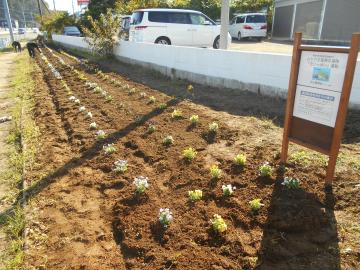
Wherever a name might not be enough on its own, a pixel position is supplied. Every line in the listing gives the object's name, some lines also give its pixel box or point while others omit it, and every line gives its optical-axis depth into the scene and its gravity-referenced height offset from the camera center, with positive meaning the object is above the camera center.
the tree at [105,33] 16.34 -0.56
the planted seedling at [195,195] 3.83 -1.98
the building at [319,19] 17.88 +0.20
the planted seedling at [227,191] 3.87 -1.93
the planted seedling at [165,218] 3.45 -2.01
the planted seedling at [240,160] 4.49 -1.84
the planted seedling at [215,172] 4.24 -1.90
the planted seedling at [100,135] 6.00 -2.03
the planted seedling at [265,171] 4.14 -1.83
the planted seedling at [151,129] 6.10 -1.94
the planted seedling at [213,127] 5.83 -1.82
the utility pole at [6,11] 32.74 +1.04
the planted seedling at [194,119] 6.32 -1.83
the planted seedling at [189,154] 4.86 -1.91
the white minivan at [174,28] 14.84 -0.27
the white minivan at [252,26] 24.42 -0.29
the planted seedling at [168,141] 5.51 -1.94
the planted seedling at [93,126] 6.55 -2.02
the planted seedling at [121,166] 4.73 -2.04
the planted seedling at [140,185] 4.11 -2.00
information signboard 3.52 -0.84
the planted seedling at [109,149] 5.36 -2.04
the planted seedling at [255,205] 3.54 -1.93
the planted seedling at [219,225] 3.25 -1.97
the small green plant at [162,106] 7.50 -1.88
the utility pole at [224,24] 10.00 -0.06
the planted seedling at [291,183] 3.84 -1.84
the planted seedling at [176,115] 6.76 -1.86
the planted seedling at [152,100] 8.09 -1.89
